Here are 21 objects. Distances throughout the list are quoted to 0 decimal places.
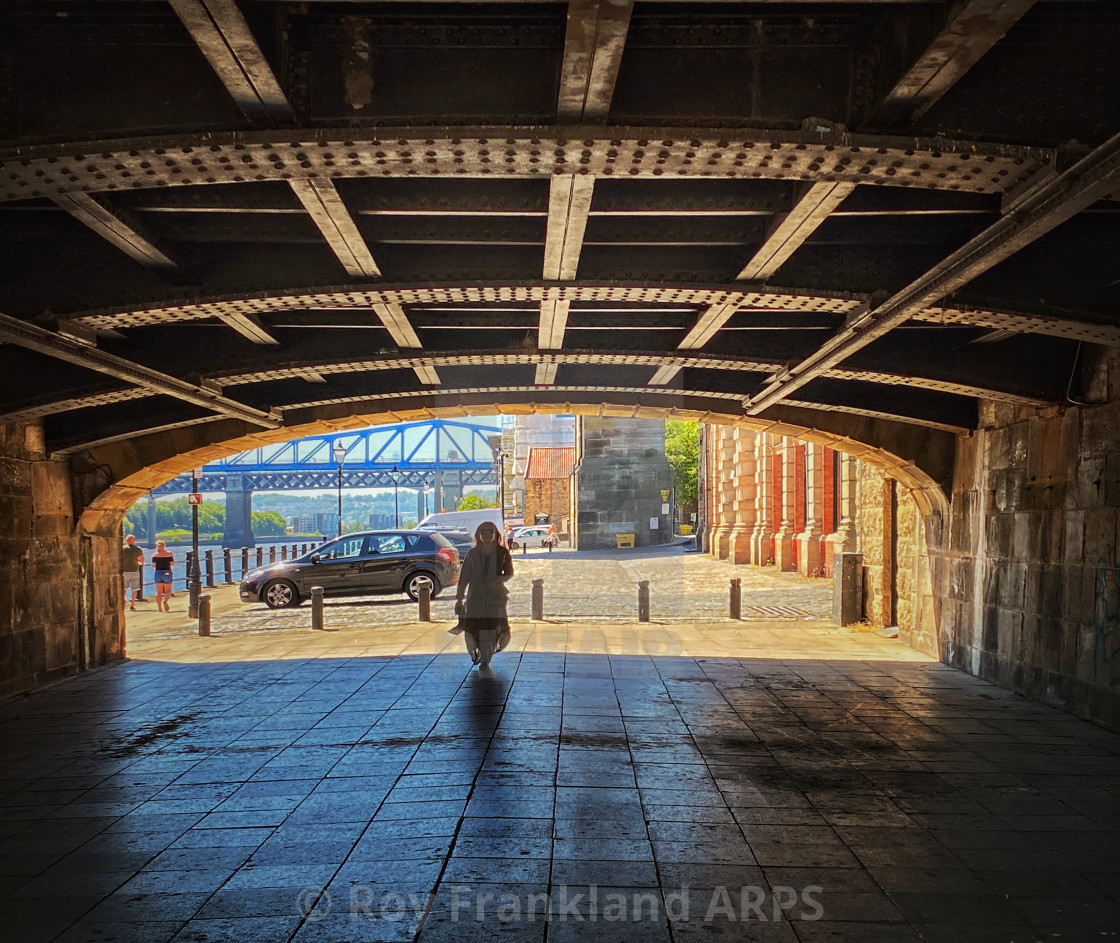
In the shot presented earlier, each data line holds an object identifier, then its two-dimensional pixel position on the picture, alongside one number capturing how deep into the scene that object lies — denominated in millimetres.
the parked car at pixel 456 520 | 43531
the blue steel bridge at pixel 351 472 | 82312
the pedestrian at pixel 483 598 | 12469
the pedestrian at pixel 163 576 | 22078
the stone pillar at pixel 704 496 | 49062
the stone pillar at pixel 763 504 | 35750
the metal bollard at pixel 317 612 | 17688
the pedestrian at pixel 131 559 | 16562
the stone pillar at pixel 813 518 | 28562
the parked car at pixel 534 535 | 62269
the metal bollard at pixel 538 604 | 18672
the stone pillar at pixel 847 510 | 22156
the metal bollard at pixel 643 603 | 18453
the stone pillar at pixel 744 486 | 39750
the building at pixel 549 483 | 79875
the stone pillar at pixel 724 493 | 42375
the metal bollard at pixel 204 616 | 17453
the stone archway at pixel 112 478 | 12148
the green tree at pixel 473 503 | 99312
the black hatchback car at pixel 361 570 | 21812
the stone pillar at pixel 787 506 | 32250
